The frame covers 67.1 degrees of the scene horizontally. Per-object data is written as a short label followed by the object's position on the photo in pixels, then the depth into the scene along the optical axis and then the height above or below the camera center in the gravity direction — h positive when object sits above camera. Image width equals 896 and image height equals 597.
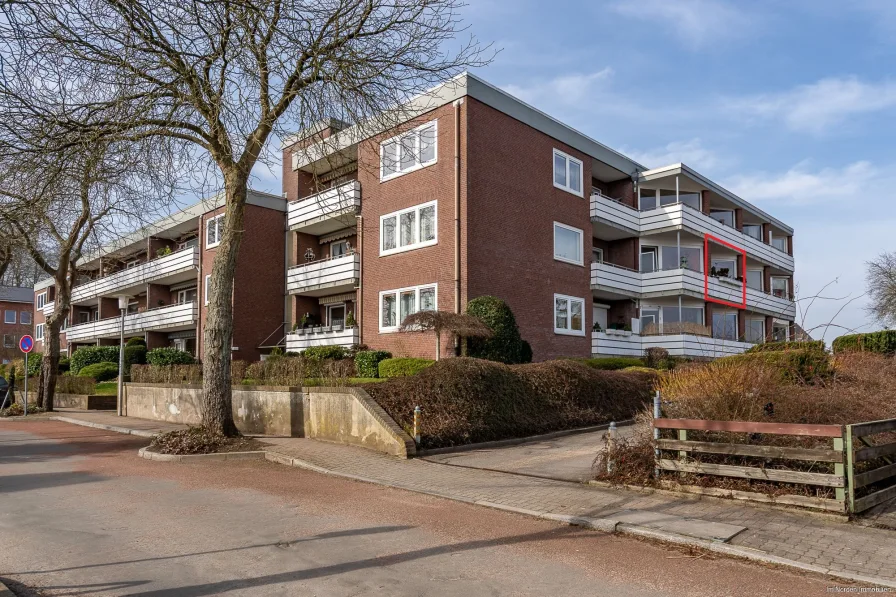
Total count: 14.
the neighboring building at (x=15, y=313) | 79.50 +3.82
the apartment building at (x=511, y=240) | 21.80 +4.02
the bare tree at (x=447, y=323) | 18.27 +0.56
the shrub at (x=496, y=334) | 19.84 +0.28
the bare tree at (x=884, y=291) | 48.59 +3.84
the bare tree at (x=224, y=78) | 10.23 +4.59
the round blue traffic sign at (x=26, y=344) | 24.36 +0.02
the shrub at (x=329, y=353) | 23.39 -0.32
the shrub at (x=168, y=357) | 31.14 -0.59
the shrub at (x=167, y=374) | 21.06 -0.98
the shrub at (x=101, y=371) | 31.89 -1.27
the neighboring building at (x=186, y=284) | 30.12 +3.32
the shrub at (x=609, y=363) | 23.30 -0.69
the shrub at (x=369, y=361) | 21.59 -0.56
